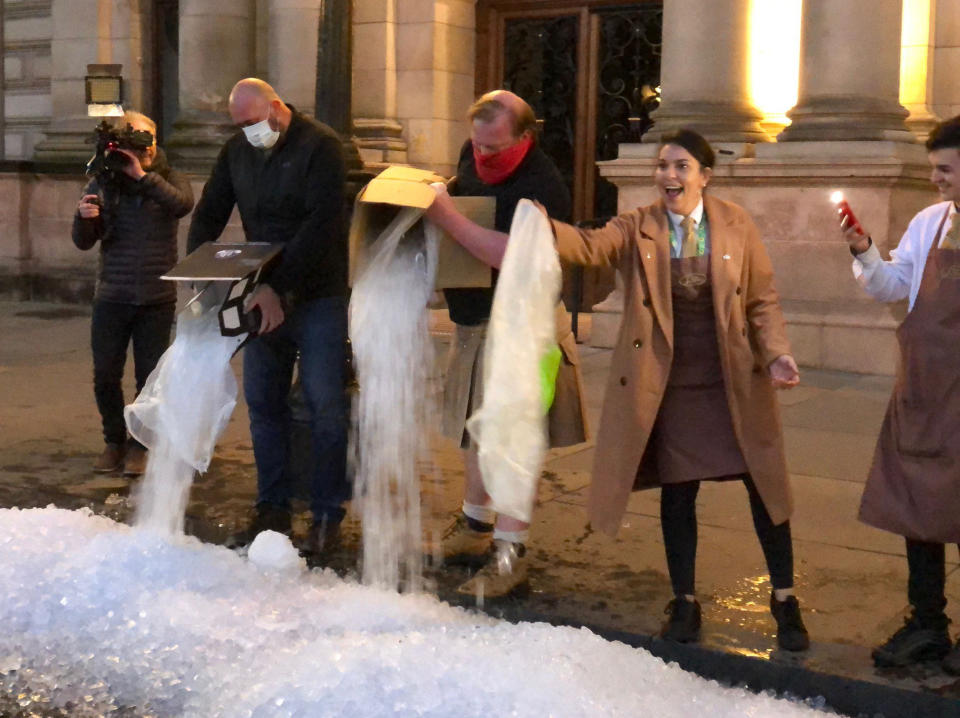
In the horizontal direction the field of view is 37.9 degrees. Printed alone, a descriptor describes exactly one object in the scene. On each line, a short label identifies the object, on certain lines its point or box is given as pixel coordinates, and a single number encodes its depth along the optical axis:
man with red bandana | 5.20
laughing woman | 4.71
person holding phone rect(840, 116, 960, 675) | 4.50
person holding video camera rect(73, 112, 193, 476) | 7.10
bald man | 5.93
